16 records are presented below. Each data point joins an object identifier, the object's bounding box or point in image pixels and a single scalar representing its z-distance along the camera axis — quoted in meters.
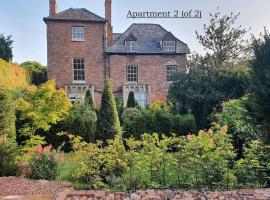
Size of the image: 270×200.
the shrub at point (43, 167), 7.26
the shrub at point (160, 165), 6.02
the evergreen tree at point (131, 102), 20.26
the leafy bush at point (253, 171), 6.16
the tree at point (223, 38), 25.55
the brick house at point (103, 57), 25.72
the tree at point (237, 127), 8.74
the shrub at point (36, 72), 28.37
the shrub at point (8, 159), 7.72
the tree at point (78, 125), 14.12
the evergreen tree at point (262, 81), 5.31
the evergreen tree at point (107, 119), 10.51
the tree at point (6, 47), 27.12
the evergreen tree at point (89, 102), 16.23
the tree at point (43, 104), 10.99
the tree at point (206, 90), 17.33
